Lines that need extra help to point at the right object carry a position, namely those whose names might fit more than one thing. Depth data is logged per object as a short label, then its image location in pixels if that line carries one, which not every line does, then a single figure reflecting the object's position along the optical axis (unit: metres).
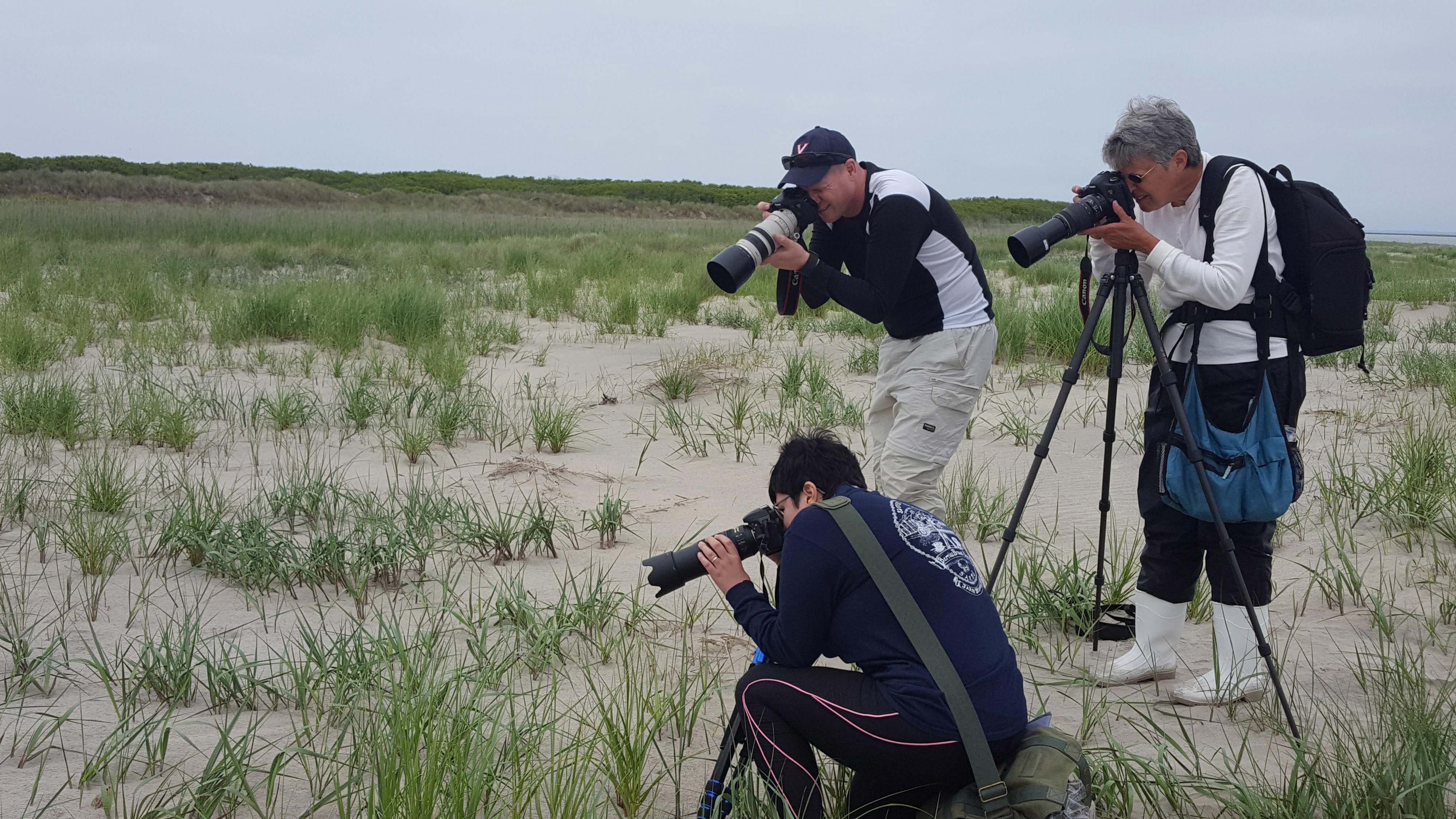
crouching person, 2.18
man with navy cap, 3.49
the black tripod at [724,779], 2.29
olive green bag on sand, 2.09
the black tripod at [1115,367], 2.78
